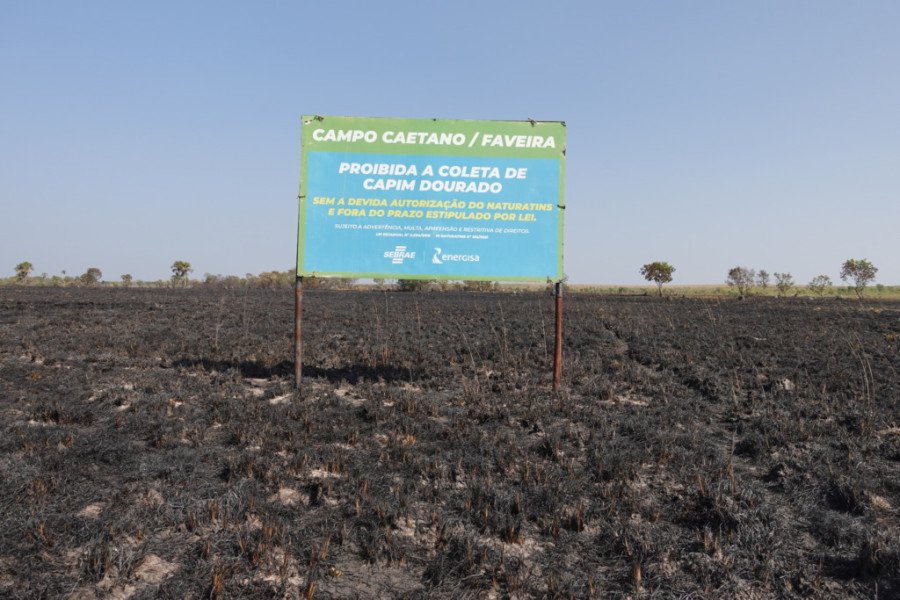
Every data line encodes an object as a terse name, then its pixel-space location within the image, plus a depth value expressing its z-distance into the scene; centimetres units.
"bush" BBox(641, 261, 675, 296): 8931
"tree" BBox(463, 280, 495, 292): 8416
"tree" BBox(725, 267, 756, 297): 9936
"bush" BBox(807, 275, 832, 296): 7877
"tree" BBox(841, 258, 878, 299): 8162
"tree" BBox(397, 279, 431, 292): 7615
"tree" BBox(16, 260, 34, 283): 8644
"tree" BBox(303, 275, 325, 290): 8466
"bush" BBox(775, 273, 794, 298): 7800
